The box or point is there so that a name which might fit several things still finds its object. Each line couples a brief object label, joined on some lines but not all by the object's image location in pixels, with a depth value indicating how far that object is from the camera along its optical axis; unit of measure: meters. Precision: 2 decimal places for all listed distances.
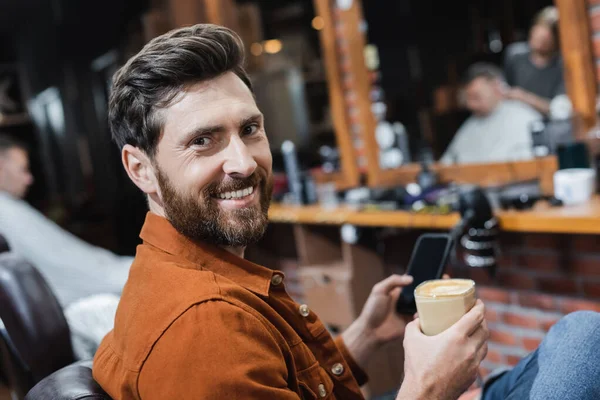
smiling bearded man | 0.91
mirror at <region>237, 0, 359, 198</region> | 3.84
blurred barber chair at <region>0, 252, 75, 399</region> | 1.49
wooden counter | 1.93
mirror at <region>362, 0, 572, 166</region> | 2.67
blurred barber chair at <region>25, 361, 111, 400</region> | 1.01
